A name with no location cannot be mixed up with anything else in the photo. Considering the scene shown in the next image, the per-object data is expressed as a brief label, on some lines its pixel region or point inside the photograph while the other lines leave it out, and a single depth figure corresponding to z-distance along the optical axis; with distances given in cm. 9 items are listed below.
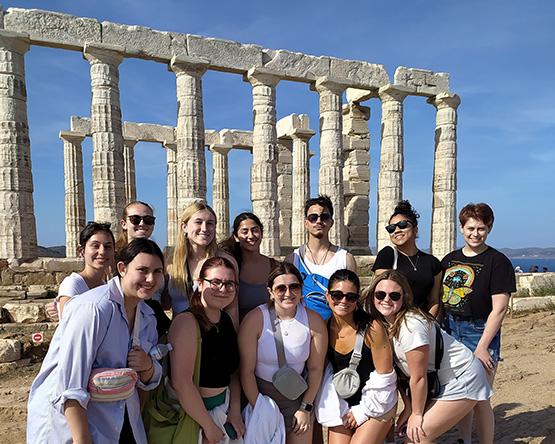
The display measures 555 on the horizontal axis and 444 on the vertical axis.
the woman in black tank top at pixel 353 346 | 345
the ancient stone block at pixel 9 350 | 784
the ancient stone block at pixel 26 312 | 935
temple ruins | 1352
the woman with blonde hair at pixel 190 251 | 380
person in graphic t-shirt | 394
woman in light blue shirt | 256
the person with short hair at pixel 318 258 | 419
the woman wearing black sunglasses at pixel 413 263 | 425
